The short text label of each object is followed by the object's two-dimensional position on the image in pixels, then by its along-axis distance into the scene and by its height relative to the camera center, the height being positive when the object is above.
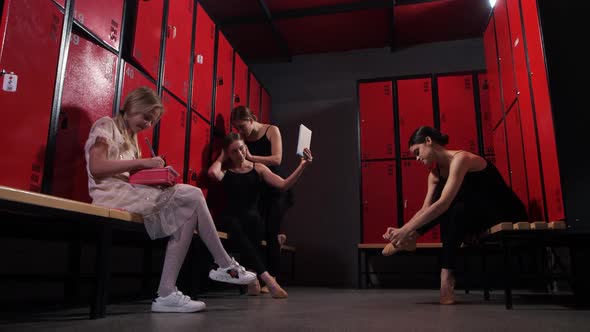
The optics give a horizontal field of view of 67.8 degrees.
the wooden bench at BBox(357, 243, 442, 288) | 3.54 +0.03
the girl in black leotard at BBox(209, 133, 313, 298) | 2.72 +0.45
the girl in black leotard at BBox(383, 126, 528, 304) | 2.11 +0.23
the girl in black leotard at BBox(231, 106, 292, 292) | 2.85 +0.66
